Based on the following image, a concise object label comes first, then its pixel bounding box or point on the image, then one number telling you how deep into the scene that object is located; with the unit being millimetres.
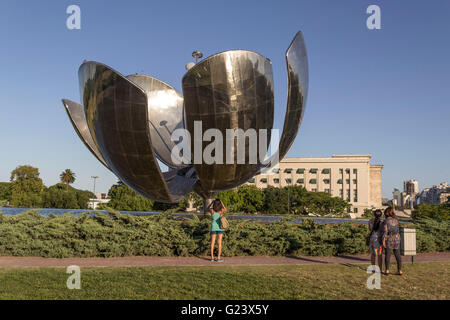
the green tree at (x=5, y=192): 70750
